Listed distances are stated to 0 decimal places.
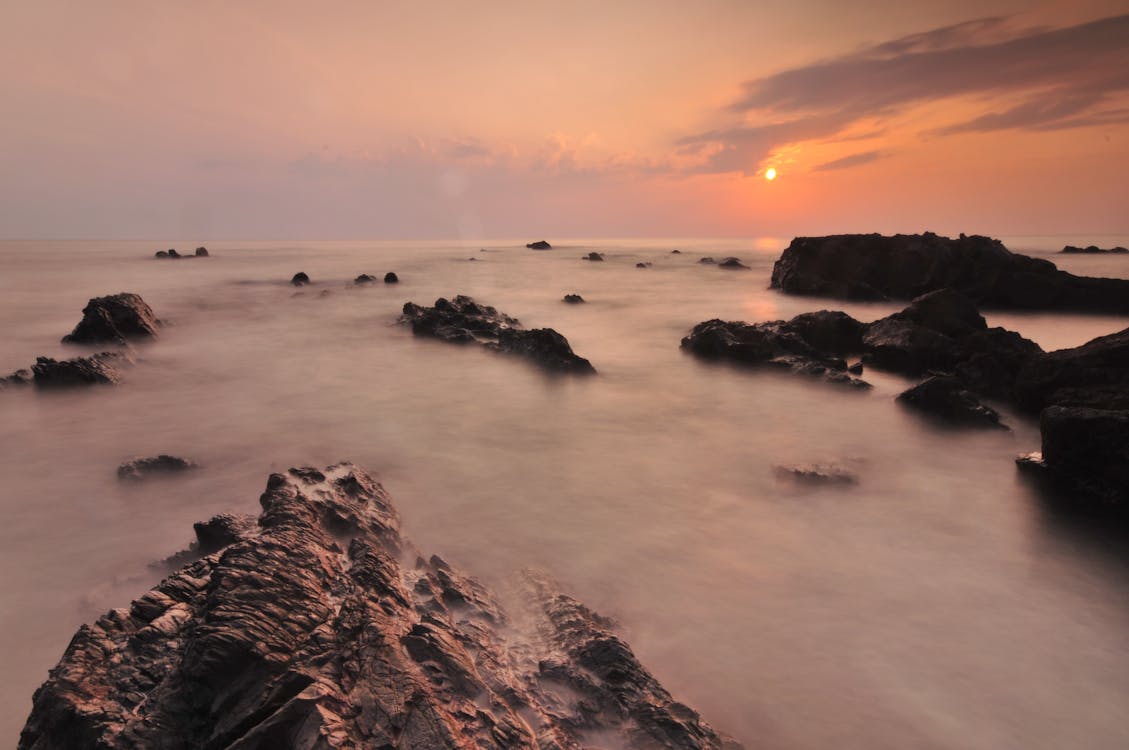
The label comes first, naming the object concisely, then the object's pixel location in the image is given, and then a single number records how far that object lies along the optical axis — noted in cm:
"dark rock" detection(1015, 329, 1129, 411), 918
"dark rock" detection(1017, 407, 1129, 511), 778
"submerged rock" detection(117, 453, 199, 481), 789
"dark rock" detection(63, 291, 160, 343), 1650
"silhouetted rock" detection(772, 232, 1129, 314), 2789
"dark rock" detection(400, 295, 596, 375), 1555
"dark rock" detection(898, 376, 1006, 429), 1127
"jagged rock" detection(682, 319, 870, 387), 1496
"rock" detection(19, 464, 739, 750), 295
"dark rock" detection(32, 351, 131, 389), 1216
